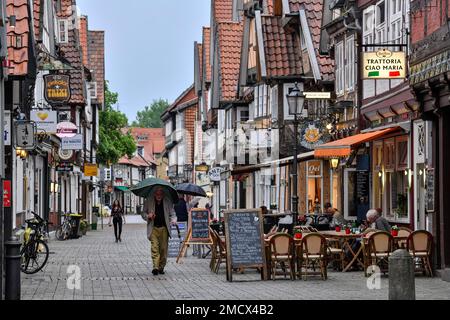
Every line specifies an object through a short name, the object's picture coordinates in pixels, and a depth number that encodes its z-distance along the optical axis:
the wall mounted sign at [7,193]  23.83
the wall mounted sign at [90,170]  66.44
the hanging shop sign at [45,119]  33.97
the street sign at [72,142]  48.28
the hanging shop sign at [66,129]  46.28
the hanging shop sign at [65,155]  54.53
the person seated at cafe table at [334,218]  31.75
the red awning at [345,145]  29.25
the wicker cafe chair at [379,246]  23.89
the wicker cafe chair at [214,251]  26.11
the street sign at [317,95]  37.75
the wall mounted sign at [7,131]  21.73
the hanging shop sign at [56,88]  41.28
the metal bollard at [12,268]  16.48
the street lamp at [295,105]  29.53
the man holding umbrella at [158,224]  25.11
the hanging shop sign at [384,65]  26.98
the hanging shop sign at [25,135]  23.88
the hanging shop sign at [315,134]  39.41
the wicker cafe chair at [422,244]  23.73
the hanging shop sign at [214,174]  52.59
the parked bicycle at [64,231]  49.91
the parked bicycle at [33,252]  25.64
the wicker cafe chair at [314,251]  23.50
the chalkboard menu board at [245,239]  23.36
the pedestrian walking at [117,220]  47.28
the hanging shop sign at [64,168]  51.25
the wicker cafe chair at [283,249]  23.41
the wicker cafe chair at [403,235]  25.03
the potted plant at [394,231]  25.06
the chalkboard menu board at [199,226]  30.61
